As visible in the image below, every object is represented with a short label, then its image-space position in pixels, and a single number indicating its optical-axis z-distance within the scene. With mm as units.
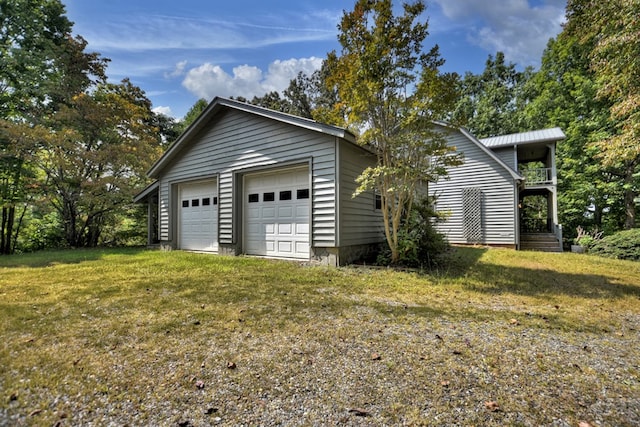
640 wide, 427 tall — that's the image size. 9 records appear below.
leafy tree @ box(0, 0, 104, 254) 11694
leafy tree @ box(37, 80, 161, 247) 11727
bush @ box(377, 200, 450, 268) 6863
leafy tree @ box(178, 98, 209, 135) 25297
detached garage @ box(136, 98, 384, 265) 7078
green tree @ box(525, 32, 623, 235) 15742
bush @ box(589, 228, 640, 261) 9352
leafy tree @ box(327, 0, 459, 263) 6008
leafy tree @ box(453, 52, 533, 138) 22828
